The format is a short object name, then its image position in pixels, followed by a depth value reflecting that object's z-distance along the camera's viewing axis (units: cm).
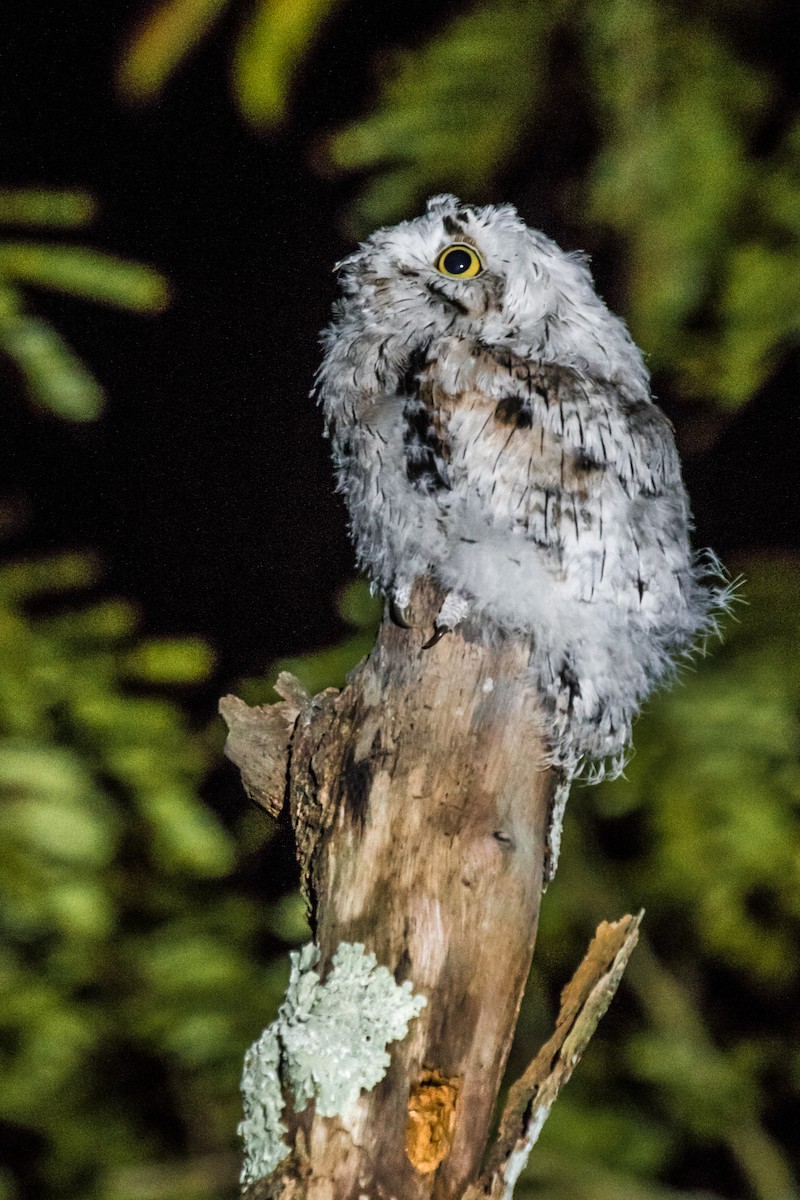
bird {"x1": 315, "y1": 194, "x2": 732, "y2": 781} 630
